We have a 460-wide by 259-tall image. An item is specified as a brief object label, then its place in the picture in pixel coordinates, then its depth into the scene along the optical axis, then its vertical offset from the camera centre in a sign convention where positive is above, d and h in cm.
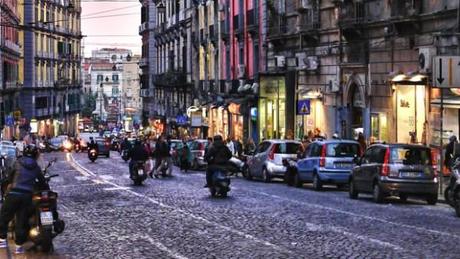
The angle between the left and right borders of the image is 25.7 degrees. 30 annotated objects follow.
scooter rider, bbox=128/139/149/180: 3394 -99
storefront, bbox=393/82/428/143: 3397 +46
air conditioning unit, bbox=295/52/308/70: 4675 +300
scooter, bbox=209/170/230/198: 2616 -153
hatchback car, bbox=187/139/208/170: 4762 -138
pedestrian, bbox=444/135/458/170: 2858 -78
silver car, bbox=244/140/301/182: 3459 -106
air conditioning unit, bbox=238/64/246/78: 5941 +325
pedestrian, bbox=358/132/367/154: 3542 -54
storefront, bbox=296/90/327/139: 4584 +42
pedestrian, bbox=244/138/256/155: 4772 -106
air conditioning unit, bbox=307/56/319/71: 4569 +282
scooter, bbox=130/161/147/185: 3325 -161
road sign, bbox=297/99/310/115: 3991 +69
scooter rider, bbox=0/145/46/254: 1441 -94
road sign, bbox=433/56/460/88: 2683 +146
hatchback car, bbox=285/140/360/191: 2959 -107
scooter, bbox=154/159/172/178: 3969 -170
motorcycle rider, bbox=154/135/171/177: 3981 -111
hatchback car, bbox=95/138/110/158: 6931 -151
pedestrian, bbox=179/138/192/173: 4566 -153
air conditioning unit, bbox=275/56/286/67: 5062 +323
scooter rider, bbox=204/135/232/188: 2616 -81
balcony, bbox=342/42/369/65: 3947 +286
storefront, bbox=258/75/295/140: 5094 +93
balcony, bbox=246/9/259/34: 5588 +580
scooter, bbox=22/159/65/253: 1469 -139
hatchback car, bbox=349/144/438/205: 2427 -116
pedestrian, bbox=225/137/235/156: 4683 -93
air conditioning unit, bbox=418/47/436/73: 3206 +215
